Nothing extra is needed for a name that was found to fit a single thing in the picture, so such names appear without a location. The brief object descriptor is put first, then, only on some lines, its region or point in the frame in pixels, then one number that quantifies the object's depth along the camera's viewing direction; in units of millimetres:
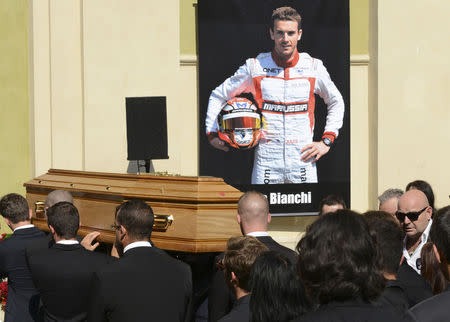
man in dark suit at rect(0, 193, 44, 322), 7753
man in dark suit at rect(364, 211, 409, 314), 4799
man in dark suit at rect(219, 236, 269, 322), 4675
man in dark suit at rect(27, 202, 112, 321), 6356
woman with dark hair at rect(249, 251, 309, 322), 3998
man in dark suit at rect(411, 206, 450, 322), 3795
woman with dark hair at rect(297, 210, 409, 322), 3136
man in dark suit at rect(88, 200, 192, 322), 5355
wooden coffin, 7661
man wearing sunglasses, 7838
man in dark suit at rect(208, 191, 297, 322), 5751
